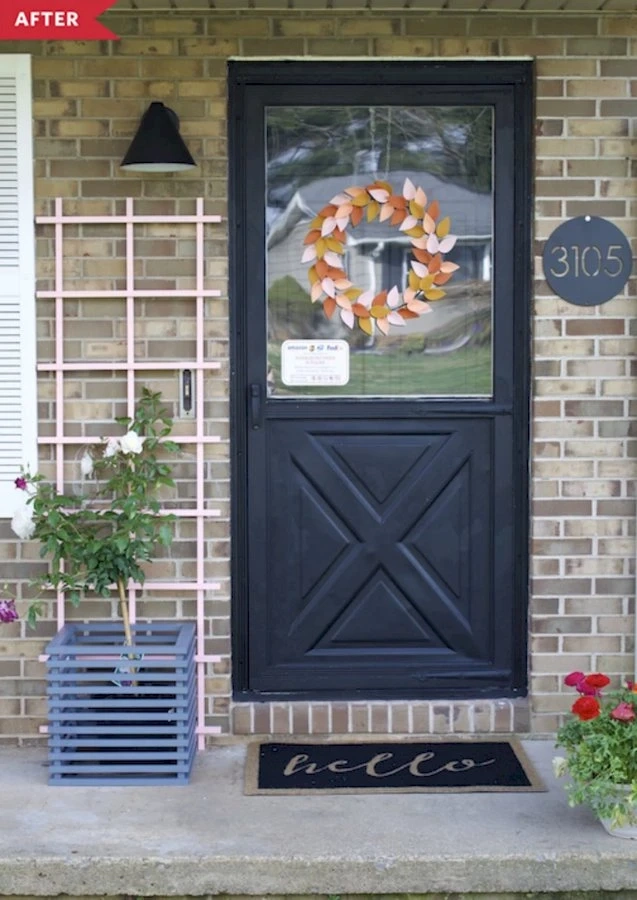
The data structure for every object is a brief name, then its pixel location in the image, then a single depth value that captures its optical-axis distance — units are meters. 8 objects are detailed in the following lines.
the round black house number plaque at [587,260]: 4.63
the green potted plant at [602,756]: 3.79
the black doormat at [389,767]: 4.30
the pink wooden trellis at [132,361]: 4.58
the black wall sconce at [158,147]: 4.36
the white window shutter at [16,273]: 4.57
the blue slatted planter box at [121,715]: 4.27
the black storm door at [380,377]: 4.66
